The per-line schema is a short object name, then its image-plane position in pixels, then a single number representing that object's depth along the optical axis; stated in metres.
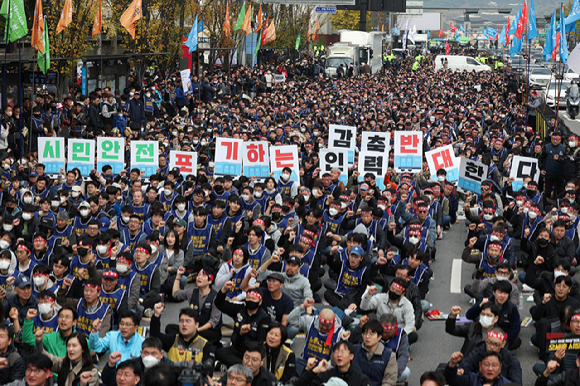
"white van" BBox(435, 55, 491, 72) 60.91
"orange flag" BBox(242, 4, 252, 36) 36.12
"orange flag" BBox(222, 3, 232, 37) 36.78
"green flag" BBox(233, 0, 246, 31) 35.86
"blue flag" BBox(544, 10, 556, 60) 26.08
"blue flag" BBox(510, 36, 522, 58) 35.77
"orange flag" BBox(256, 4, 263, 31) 40.61
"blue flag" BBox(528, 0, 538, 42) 31.88
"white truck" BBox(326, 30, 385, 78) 55.31
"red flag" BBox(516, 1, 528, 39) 35.66
